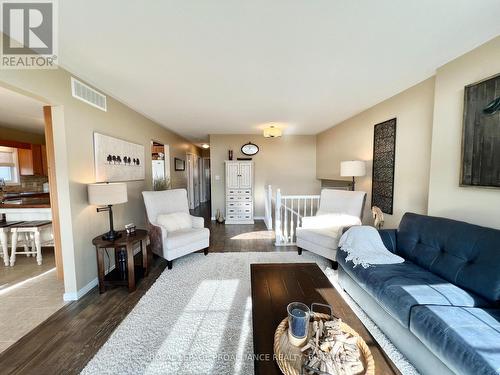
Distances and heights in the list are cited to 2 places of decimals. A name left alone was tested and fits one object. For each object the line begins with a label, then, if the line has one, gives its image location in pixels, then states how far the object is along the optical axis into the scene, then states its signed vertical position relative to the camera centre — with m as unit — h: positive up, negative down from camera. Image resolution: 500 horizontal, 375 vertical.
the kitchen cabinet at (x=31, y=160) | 4.90 +0.42
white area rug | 1.44 -1.31
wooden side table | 2.28 -0.87
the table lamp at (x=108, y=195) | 2.21 -0.19
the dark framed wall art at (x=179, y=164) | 5.52 +0.35
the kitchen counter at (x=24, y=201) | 3.25 -0.43
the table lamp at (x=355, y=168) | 3.33 +0.13
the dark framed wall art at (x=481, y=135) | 1.71 +0.36
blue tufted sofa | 1.10 -0.86
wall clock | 5.73 +0.77
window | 4.63 +0.29
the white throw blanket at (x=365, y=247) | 2.00 -0.78
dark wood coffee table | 1.00 -0.89
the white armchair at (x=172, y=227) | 2.85 -0.77
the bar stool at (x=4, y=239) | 2.88 -0.87
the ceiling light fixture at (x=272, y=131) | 4.27 +0.94
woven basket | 0.92 -0.86
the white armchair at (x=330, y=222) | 2.83 -0.70
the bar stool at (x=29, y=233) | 2.91 -0.82
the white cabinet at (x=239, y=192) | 5.36 -0.41
